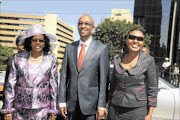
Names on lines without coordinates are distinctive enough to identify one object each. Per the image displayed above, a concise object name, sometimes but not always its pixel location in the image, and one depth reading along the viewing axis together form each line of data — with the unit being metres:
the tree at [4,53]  57.59
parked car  3.84
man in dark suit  2.53
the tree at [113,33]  28.55
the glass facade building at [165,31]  31.31
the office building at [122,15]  90.81
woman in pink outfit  2.32
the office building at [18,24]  94.44
